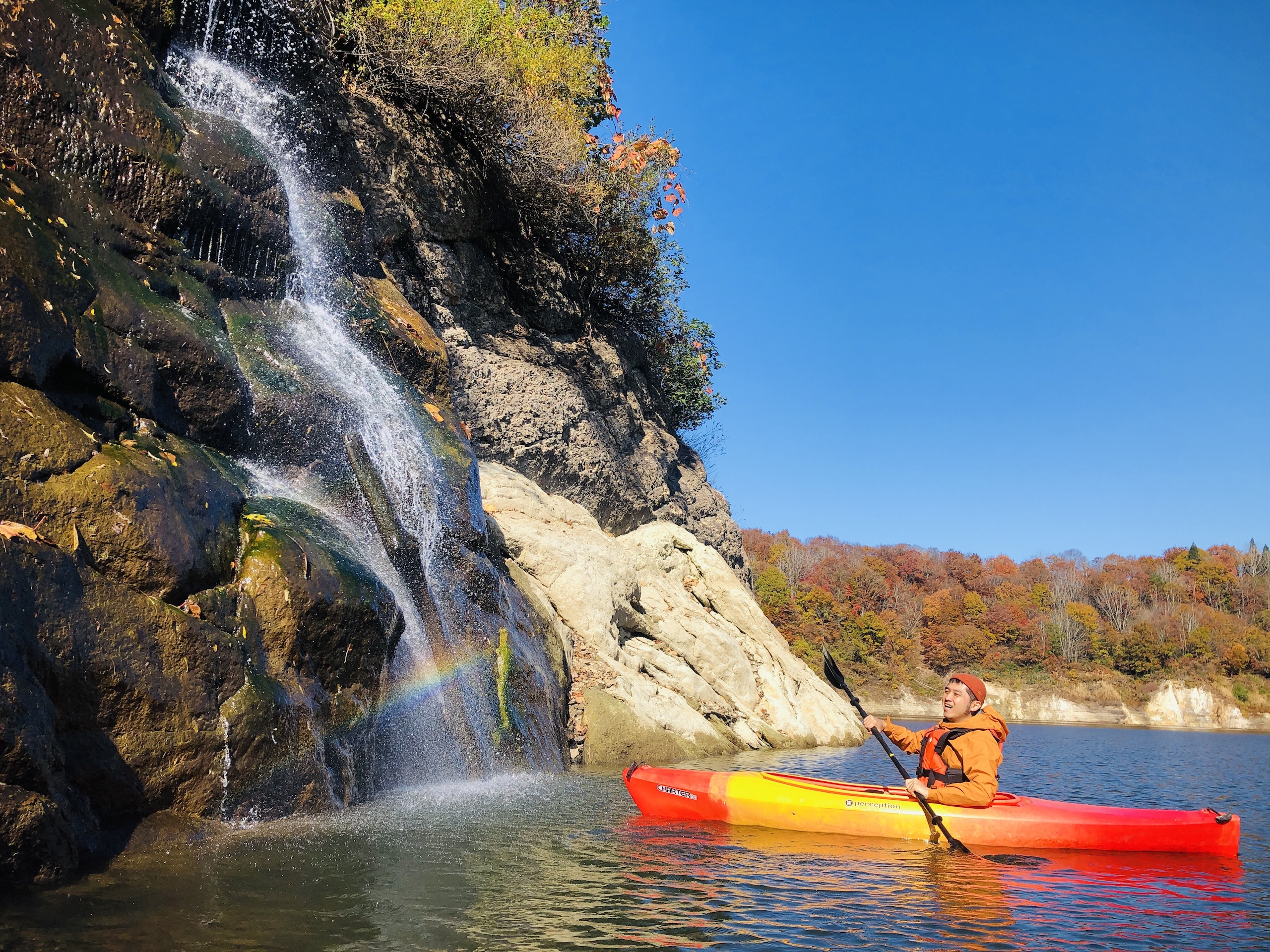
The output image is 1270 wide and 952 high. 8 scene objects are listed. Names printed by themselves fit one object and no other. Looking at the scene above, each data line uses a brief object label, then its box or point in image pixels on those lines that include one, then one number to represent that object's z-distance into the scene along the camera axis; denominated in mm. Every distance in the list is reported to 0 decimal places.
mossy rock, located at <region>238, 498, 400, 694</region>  7133
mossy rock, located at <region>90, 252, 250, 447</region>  7430
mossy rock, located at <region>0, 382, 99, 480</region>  5613
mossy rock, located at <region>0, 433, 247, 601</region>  5742
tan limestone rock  13969
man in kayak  7852
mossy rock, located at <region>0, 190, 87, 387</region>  5891
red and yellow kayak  7734
